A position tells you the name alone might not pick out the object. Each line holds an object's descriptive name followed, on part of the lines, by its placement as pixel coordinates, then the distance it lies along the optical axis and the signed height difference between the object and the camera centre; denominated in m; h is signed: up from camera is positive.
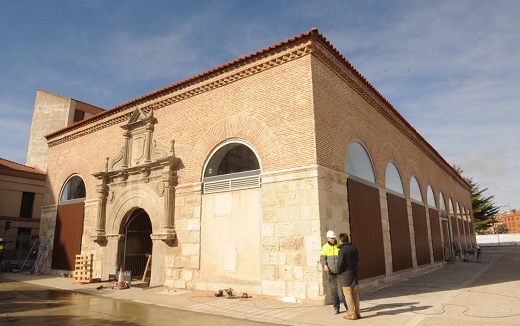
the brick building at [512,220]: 128.66 +4.51
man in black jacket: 6.60 -0.84
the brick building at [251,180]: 8.95 +1.75
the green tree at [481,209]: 47.53 +3.18
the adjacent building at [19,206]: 21.44 +2.02
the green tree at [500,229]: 92.86 +0.84
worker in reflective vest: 7.06 -0.61
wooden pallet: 12.53 -1.24
